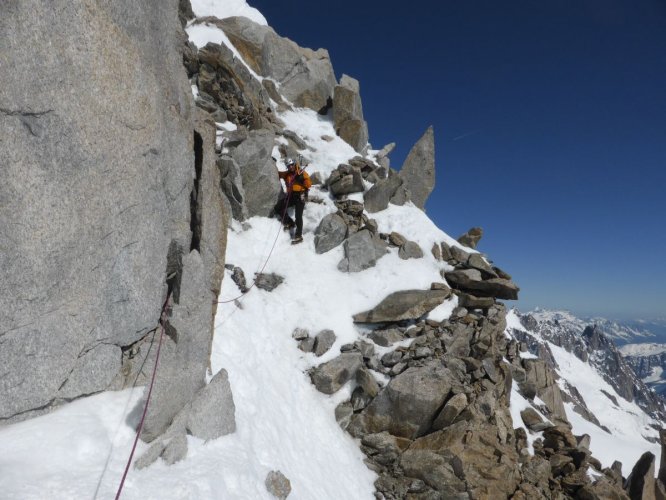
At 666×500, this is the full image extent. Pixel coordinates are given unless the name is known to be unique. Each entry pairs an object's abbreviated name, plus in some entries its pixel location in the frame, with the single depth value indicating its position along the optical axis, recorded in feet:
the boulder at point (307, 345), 45.62
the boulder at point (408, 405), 40.40
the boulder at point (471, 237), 69.68
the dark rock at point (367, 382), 42.52
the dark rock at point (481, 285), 55.47
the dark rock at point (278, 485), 26.17
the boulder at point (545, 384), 64.48
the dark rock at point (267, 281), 50.57
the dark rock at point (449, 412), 39.88
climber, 59.21
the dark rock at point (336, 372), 42.32
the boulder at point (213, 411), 25.08
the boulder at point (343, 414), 40.73
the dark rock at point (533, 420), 49.42
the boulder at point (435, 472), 35.32
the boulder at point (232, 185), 53.72
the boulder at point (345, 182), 66.44
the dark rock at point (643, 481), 50.81
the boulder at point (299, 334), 46.62
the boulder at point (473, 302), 54.03
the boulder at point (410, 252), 59.16
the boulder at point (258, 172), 57.57
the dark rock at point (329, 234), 59.52
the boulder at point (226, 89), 71.46
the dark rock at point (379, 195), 66.25
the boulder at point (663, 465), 60.39
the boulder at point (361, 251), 57.21
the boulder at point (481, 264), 57.57
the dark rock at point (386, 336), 48.25
